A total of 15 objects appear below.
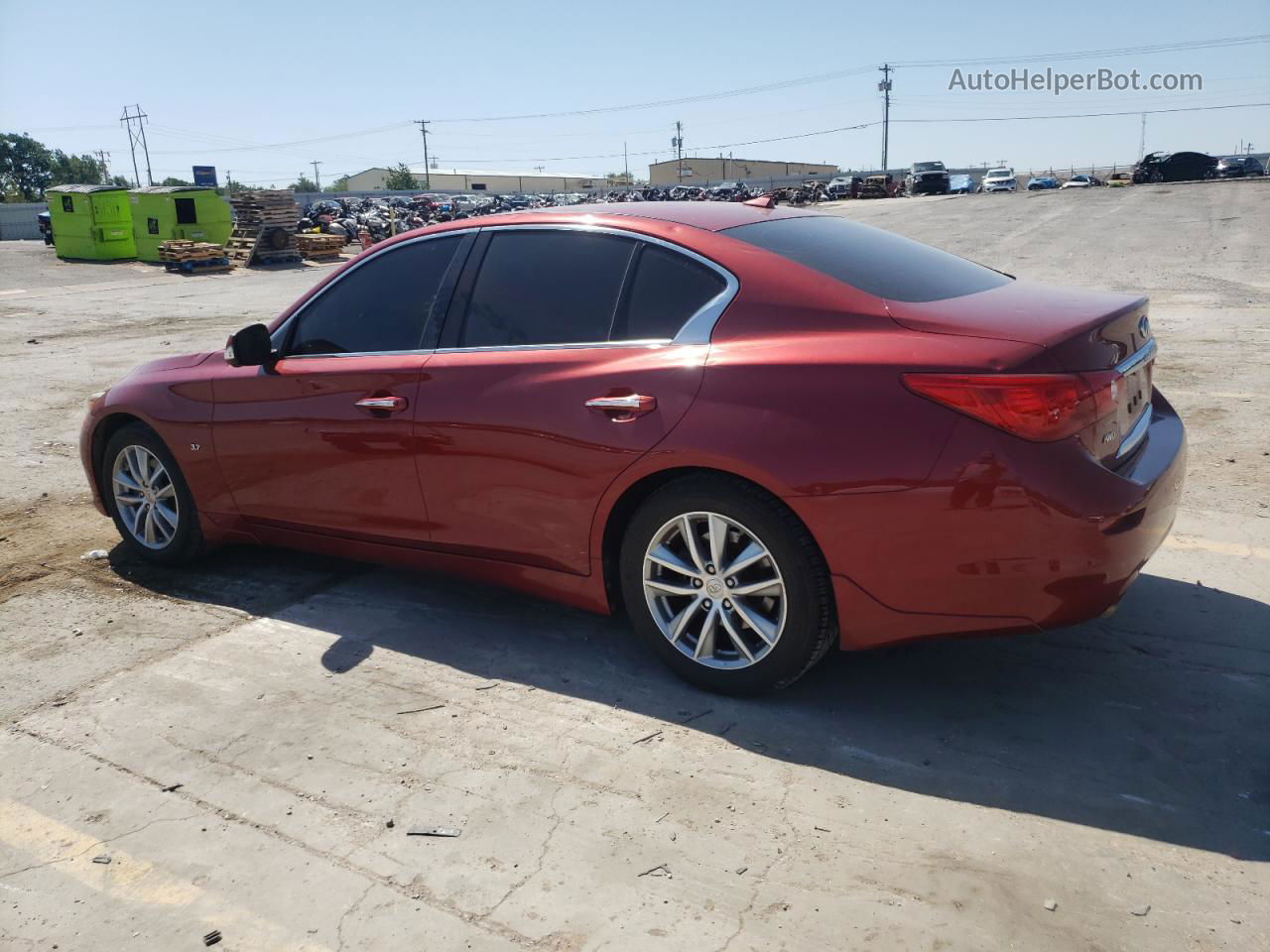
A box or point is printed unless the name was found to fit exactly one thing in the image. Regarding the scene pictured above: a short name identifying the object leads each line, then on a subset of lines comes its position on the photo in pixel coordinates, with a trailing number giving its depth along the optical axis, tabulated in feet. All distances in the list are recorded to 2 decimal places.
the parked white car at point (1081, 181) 188.89
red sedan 9.82
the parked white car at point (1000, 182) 187.53
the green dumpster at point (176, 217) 103.40
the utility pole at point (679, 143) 484.33
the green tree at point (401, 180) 439.22
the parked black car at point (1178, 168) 148.25
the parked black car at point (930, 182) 182.91
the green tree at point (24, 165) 348.79
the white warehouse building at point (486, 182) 461.37
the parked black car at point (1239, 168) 149.79
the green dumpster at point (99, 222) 107.04
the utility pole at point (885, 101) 360.07
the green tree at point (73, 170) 368.73
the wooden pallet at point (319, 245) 104.01
